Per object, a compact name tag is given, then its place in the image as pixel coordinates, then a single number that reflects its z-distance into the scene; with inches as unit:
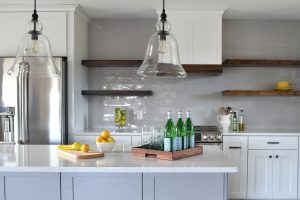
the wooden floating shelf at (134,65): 167.0
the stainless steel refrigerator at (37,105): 152.3
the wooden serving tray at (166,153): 90.7
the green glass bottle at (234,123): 174.0
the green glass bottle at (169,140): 91.7
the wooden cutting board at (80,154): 93.0
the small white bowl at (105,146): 100.3
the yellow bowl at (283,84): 174.1
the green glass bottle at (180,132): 94.2
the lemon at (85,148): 97.3
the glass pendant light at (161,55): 92.9
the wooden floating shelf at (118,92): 174.7
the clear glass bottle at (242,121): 174.6
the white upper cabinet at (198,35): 167.8
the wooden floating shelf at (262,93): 172.4
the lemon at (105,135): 101.4
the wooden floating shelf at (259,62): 171.9
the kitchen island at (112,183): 88.1
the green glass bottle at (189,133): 99.0
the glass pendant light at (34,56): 95.4
